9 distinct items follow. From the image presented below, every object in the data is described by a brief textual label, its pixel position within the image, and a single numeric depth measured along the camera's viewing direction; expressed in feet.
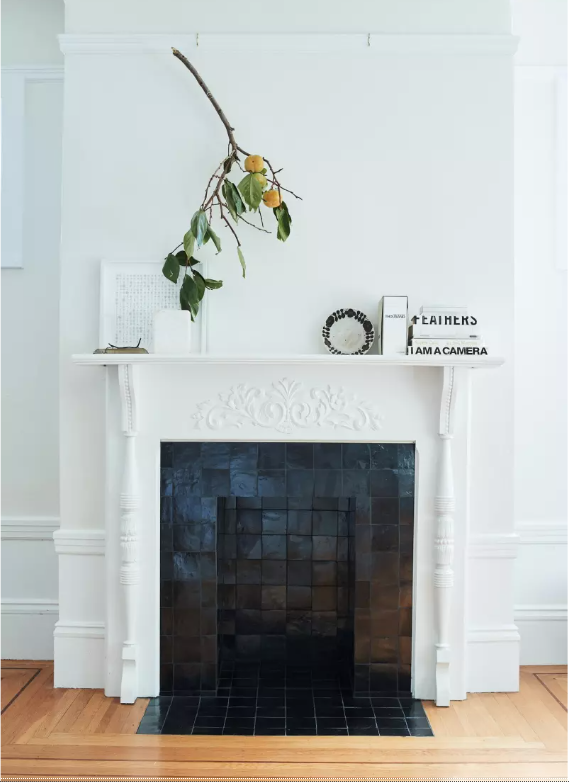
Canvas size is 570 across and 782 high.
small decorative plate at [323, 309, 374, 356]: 7.89
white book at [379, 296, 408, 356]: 7.64
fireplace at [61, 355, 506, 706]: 7.80
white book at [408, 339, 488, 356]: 7.48
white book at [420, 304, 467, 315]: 7.52
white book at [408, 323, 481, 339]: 7.51
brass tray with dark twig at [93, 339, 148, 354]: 7.53
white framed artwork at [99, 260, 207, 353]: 7.99
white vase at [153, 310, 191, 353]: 7.59
